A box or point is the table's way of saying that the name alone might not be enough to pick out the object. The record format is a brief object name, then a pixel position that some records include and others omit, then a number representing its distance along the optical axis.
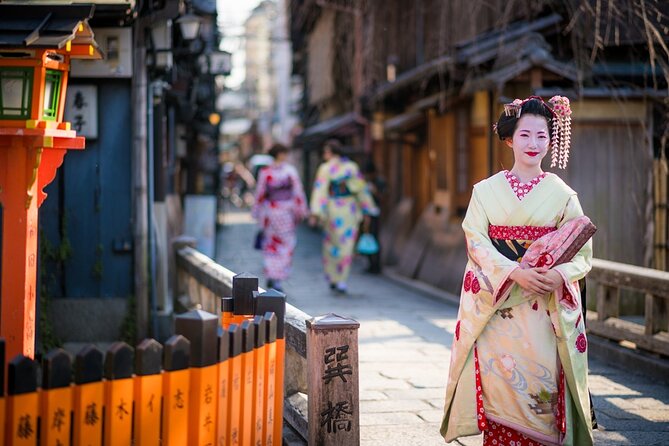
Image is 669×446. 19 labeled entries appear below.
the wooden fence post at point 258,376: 4.86
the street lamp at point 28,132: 5.87
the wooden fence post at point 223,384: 4.41
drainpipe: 10.03
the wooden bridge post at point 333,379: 5.20
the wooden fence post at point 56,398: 3.81
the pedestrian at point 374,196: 17.41
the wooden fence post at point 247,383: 4.71
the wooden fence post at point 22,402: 3.70
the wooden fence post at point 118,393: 3.99
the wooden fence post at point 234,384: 4.56
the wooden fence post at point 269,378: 5.04
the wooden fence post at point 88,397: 3.89
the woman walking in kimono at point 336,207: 14.52
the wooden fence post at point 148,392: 4.07
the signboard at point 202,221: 16.55
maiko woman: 5.03
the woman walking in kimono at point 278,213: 13.92
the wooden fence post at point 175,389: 4.16
